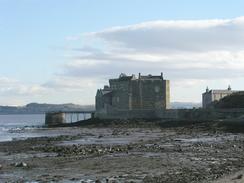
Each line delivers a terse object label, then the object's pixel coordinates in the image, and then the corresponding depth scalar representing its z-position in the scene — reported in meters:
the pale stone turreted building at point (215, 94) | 139.75
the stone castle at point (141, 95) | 121.62
